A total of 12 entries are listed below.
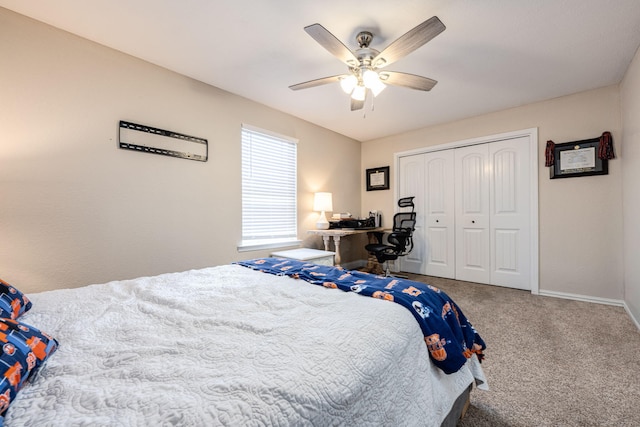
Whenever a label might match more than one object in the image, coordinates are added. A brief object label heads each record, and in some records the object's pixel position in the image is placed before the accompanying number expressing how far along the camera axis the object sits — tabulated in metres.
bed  0.57
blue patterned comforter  1.10
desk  3.74
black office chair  3.83
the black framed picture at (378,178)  4.78
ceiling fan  1.68
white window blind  3.34
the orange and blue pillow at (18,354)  0.57
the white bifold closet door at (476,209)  3.51
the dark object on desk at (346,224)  4.14
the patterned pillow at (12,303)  0.97
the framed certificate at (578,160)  3.01
